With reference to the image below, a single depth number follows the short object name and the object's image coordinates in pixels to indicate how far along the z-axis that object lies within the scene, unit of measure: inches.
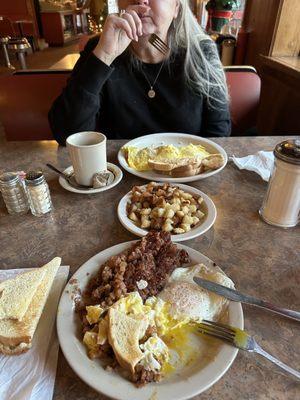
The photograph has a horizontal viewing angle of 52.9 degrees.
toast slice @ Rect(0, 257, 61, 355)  20.6
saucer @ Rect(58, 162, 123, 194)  37.3
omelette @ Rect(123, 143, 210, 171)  41.8
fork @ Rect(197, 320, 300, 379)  19.9
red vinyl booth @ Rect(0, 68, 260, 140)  67.5
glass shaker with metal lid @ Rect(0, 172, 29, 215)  32.6
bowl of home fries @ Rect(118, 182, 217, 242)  30.8
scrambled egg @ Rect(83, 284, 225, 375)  19.8
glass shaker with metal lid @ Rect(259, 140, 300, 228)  29.5
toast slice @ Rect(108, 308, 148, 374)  19.0
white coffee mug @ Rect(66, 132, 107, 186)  35.9
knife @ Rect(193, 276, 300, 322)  23.1
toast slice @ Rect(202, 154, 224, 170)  40.9
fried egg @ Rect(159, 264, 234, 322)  22.5
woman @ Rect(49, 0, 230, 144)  55.4
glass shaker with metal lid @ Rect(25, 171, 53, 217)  32.2
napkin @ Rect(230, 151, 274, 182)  41.2
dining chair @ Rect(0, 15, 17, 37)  324.6
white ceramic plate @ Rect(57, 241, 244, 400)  17.7
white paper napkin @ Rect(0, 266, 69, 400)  18.5
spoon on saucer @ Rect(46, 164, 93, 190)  38.5
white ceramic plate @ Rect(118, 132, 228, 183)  39.8
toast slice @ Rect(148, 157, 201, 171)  40.0
